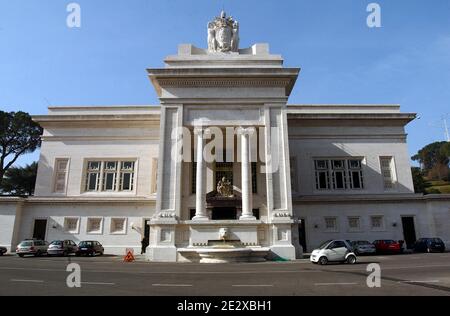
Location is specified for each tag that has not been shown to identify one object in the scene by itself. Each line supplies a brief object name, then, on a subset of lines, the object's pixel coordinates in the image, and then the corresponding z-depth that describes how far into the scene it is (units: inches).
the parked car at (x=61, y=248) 1022.4
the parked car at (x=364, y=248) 1077.1
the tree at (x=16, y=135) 1815.9
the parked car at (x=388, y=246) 1116.5
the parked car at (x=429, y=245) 1108.5
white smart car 738.8
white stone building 958.4
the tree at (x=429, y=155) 4114.2
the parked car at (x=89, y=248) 1053.8
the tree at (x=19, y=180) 1969.2
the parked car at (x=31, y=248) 998.4
